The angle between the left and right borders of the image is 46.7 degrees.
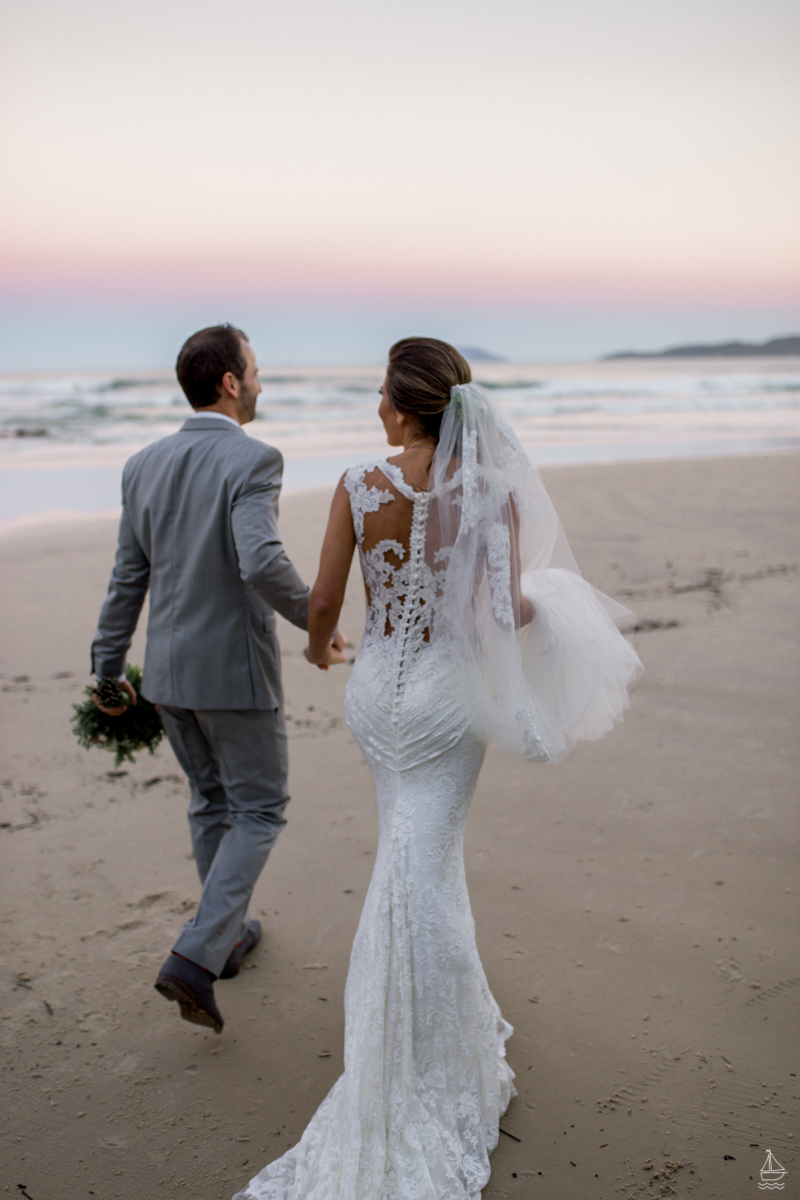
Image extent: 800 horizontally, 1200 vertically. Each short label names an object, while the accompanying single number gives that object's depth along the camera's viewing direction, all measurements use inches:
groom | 110.9
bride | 95.3
